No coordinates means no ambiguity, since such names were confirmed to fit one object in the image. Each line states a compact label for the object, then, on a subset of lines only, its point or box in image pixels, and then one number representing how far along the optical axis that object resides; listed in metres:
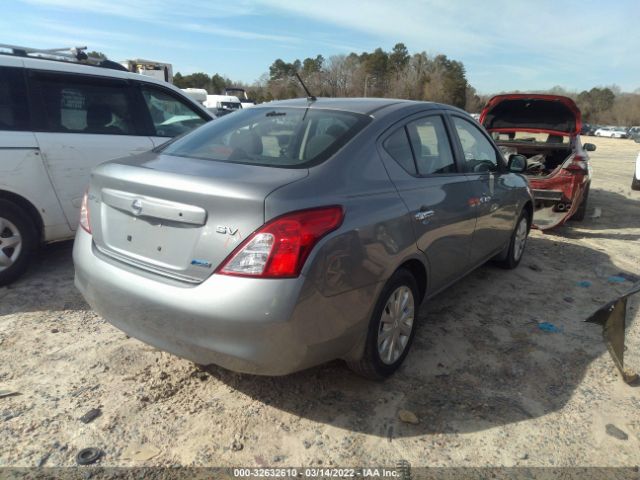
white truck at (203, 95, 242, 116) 31.90
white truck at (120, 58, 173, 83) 21.03
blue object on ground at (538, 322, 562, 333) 3.77
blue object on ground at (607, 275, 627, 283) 4.93
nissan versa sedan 2.13
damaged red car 6.69
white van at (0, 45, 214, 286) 3.99
